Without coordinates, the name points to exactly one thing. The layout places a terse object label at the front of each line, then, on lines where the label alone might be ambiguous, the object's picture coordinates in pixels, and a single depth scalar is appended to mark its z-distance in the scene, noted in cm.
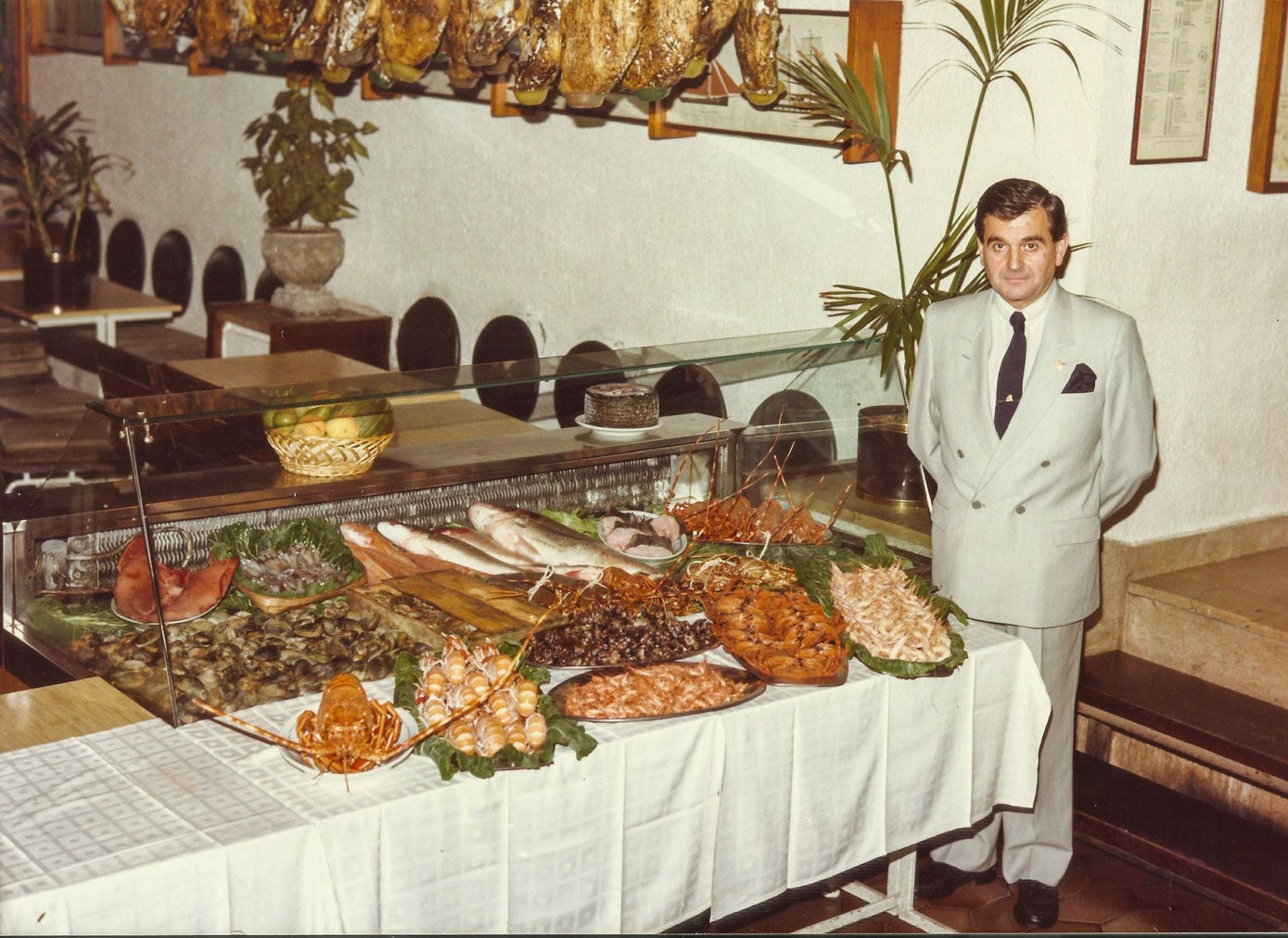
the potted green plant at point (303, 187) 636
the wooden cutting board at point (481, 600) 265
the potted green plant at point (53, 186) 647
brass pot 349
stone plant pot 640
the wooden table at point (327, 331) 619
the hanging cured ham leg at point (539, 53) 341
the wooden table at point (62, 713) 245
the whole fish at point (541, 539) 290
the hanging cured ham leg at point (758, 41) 356
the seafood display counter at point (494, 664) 219
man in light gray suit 299
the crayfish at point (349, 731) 222
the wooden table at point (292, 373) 305
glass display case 253
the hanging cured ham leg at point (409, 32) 338
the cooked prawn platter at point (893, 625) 275
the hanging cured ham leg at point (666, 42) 335
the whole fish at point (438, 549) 286
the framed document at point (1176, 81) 366
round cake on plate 311
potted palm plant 351
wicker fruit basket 269
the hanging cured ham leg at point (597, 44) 330
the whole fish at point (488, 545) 288
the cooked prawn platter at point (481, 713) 228
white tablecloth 206
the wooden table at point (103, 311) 635
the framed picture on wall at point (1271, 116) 388
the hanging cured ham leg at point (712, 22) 343
